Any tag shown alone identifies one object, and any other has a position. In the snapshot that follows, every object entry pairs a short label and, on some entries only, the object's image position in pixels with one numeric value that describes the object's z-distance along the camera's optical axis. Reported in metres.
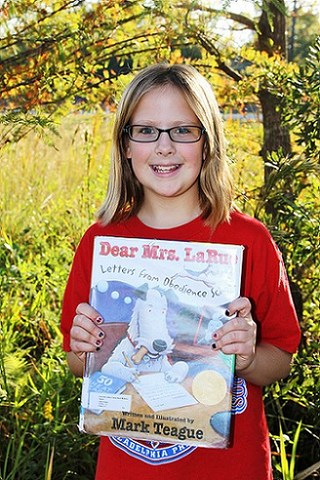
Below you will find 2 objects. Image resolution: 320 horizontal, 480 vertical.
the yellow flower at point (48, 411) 2.33
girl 1.77
